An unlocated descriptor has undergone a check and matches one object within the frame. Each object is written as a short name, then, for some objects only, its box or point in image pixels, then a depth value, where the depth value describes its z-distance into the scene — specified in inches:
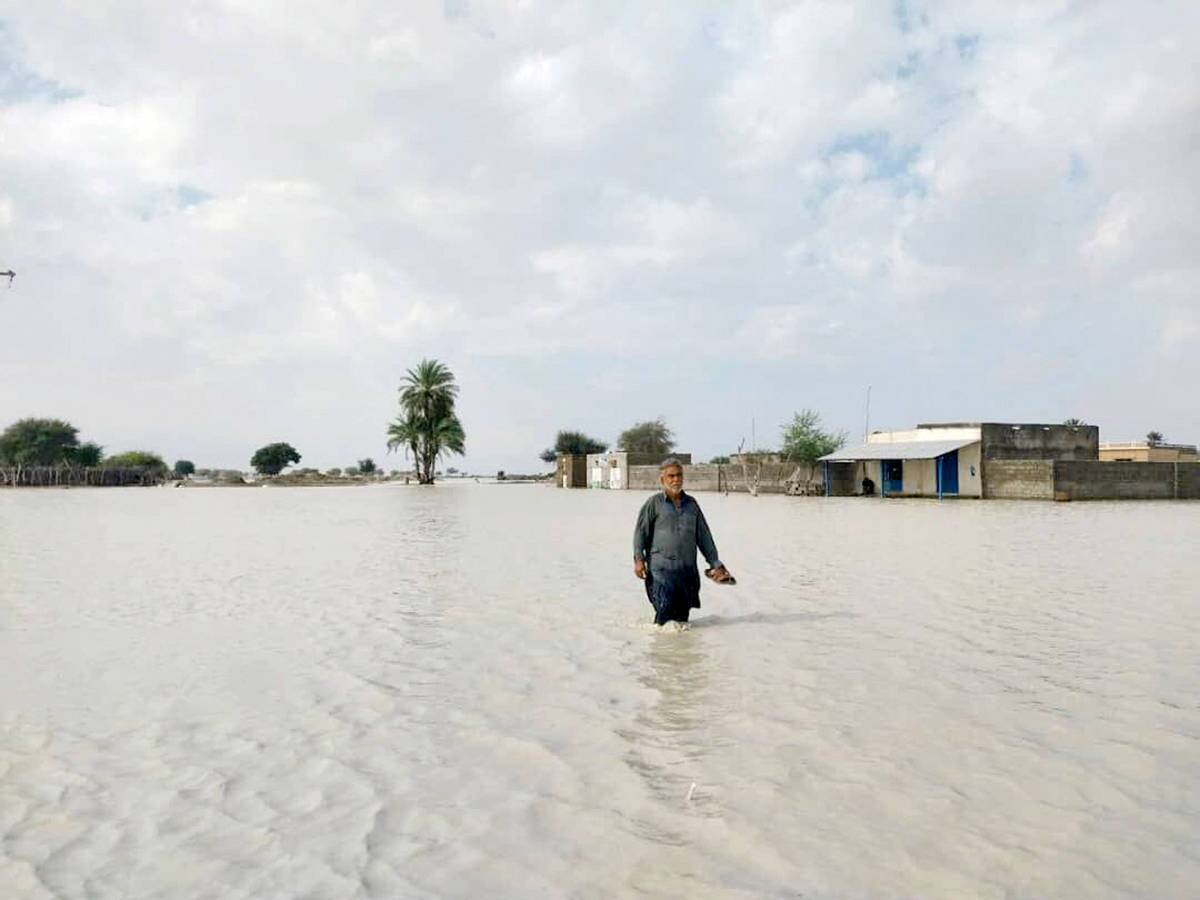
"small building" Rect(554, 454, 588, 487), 2817.4
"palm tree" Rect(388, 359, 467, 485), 2945.4
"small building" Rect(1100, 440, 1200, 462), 2176.6
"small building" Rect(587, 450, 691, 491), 2409.0
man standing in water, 298.8
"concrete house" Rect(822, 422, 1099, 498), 1457.9
